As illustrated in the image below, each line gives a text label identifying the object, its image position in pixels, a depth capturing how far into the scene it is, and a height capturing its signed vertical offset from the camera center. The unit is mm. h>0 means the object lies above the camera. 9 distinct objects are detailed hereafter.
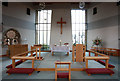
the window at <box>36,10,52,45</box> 10117 +1716
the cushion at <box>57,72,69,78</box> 2486 -1147
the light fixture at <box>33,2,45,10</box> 9941 +4531
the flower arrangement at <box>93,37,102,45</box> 7721 -96
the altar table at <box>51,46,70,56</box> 5969 -693
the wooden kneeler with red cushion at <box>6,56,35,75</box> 2757 -1108
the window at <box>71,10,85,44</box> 9977 +2470
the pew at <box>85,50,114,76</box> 2723 -1104
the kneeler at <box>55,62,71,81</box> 2472 -1139
